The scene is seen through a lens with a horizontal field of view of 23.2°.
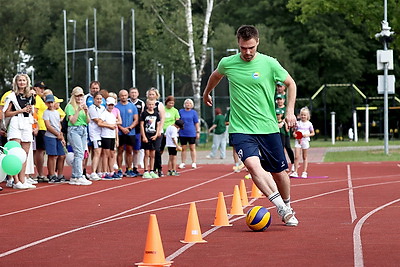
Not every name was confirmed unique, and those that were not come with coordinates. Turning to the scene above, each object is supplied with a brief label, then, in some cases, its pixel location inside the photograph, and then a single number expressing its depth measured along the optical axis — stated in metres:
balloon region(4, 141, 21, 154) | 15.80
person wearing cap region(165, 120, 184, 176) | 22.55
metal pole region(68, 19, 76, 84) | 54.06
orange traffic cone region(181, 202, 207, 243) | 9.84
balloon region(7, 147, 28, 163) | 15.43
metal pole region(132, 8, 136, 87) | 48.88
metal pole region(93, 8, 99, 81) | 49.78
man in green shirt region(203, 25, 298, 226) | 10.85
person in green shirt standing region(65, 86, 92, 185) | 19.19
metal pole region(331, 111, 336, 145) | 47.55
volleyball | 10.63
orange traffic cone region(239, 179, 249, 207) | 14.15
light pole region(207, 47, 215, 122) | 51.20
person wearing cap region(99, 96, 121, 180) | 20.52
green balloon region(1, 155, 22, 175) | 15.05
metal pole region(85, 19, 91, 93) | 49.87
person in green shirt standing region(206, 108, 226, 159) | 30.33
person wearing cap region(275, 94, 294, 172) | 20.34
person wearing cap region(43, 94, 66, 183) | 19.42
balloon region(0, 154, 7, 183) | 15.21
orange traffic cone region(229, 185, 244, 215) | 12.63
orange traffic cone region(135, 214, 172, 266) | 8.16
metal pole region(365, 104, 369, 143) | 48.66
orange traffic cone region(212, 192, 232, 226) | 11.31
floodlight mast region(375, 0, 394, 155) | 32.38
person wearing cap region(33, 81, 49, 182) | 19.55
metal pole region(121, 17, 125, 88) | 48.28
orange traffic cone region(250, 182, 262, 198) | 15.57
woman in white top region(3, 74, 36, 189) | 17.41
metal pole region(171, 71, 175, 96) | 51.33
